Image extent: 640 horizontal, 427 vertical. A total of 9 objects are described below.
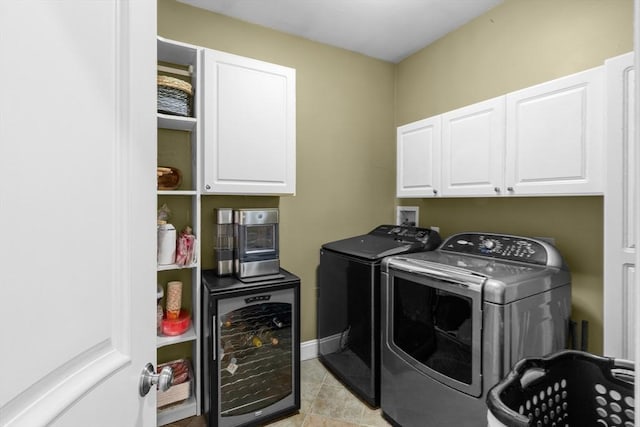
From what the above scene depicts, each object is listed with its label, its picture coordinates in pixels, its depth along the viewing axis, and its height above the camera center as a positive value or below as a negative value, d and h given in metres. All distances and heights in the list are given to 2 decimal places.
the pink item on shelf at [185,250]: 1.86 -0.25
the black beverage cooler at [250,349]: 1.74 -0.85
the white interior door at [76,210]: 0.41 +0.00
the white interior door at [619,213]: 1.33 -0.01
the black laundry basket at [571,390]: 1.08 -0.67
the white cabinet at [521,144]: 1.46 +0.38
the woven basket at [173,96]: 1.83 +0.70
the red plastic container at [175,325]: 1.87 -0.72
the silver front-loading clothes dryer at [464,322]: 1.37 -0.56
